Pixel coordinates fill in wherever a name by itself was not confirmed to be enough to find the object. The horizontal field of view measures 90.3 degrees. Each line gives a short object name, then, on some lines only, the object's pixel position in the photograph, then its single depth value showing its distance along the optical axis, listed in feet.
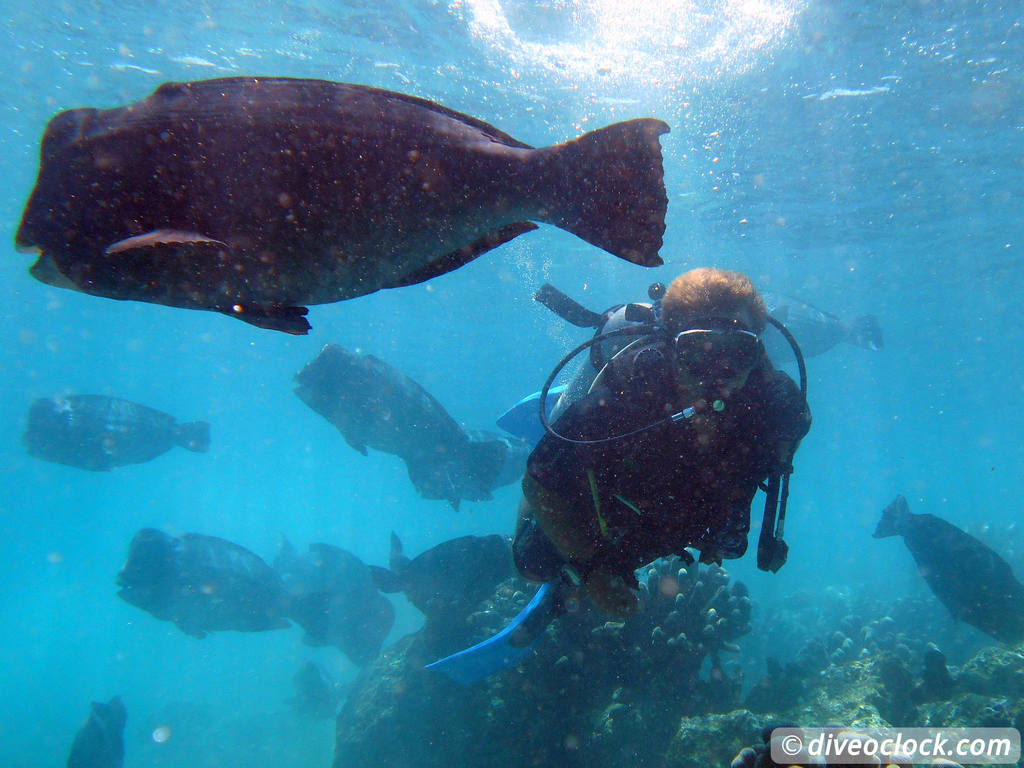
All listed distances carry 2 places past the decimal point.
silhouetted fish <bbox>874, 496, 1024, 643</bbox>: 26.11
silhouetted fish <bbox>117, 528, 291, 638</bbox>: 33.35
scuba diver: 9.16
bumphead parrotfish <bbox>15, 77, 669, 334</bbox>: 4.61
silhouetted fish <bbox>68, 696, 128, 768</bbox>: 32.96
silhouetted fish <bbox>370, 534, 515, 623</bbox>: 25.31
